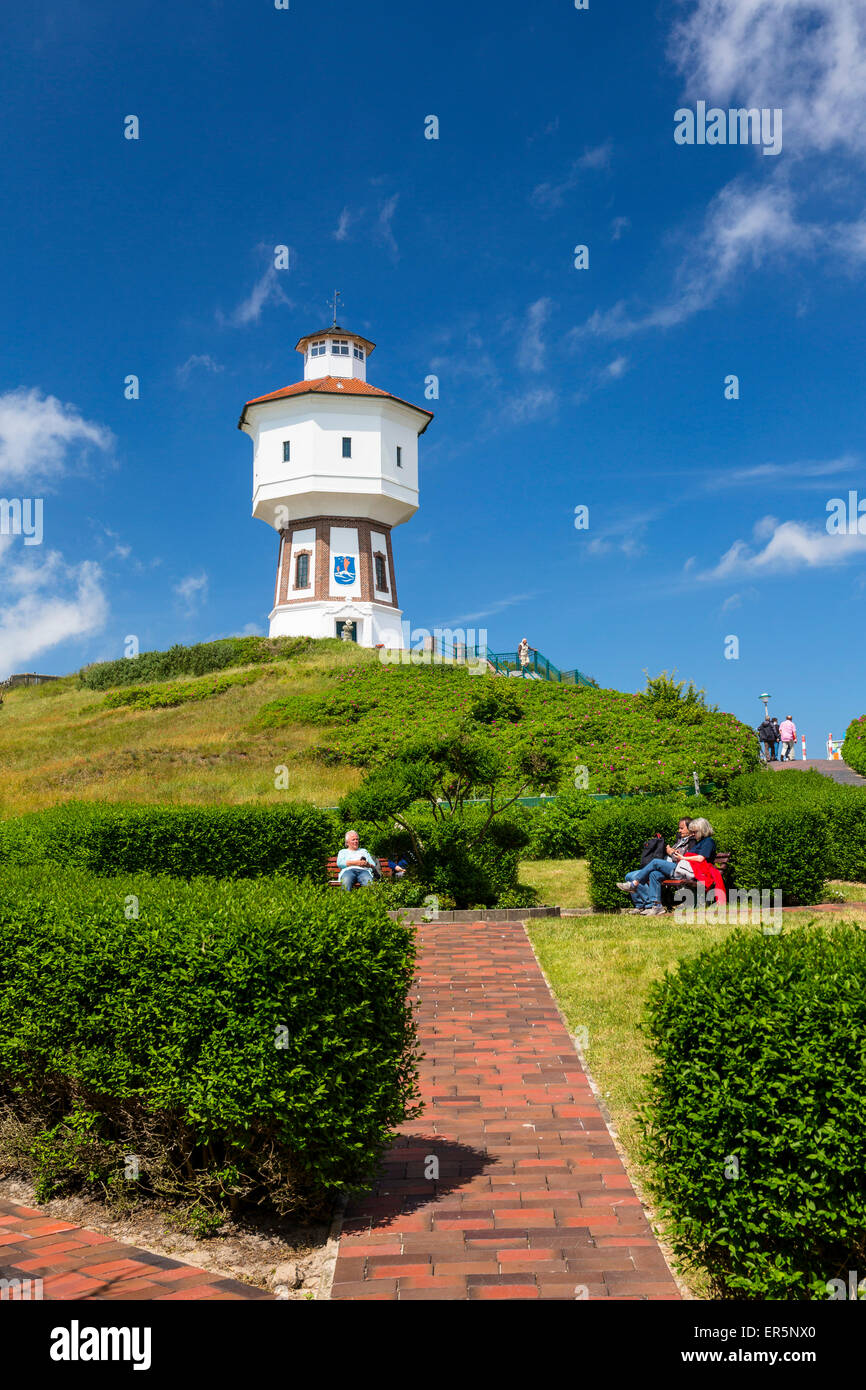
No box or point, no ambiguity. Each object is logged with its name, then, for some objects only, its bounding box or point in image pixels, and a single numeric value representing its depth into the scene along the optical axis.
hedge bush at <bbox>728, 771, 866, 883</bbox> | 14.24
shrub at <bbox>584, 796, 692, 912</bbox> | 13.30
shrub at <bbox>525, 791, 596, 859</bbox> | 18.73
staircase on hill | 45.62
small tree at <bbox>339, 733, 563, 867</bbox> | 13.04
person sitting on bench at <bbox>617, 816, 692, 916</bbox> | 12.41
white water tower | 47.16
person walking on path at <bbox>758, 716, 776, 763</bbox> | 34.41
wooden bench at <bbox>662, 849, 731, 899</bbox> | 12.45
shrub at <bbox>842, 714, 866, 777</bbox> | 31.17
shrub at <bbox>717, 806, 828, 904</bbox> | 12.56
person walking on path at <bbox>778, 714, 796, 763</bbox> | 34.19
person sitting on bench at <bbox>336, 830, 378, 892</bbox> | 11.52
